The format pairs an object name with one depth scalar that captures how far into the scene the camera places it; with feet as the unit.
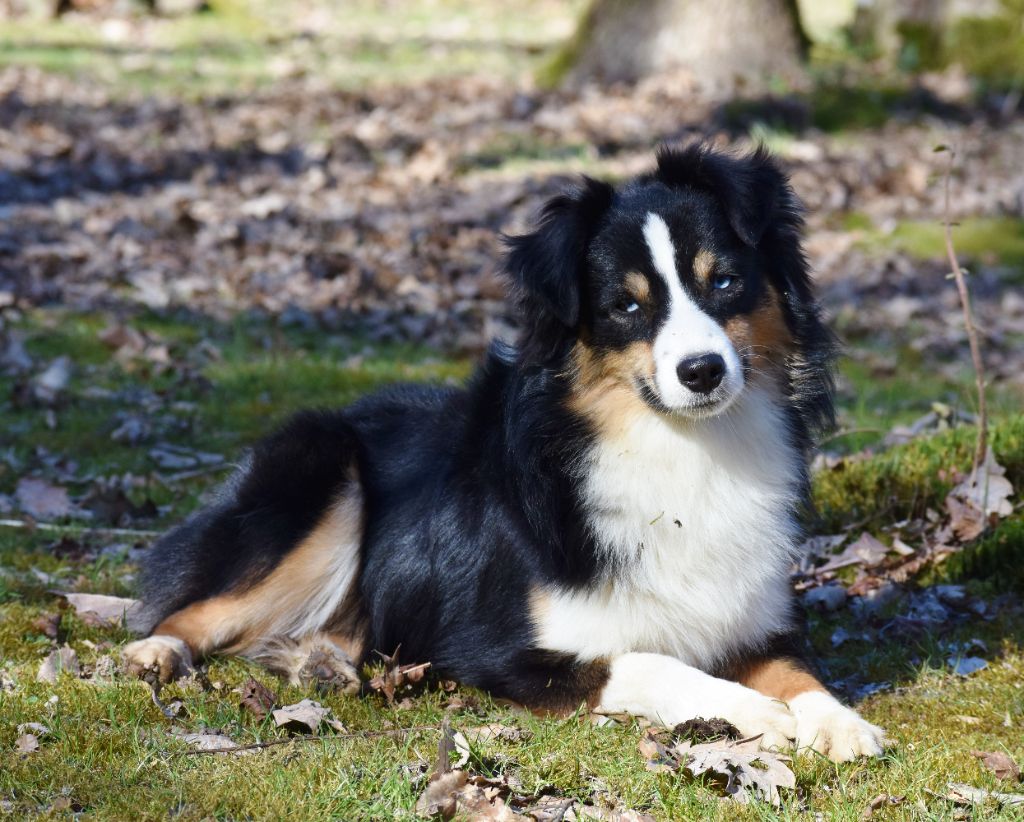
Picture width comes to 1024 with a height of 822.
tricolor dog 25.20
